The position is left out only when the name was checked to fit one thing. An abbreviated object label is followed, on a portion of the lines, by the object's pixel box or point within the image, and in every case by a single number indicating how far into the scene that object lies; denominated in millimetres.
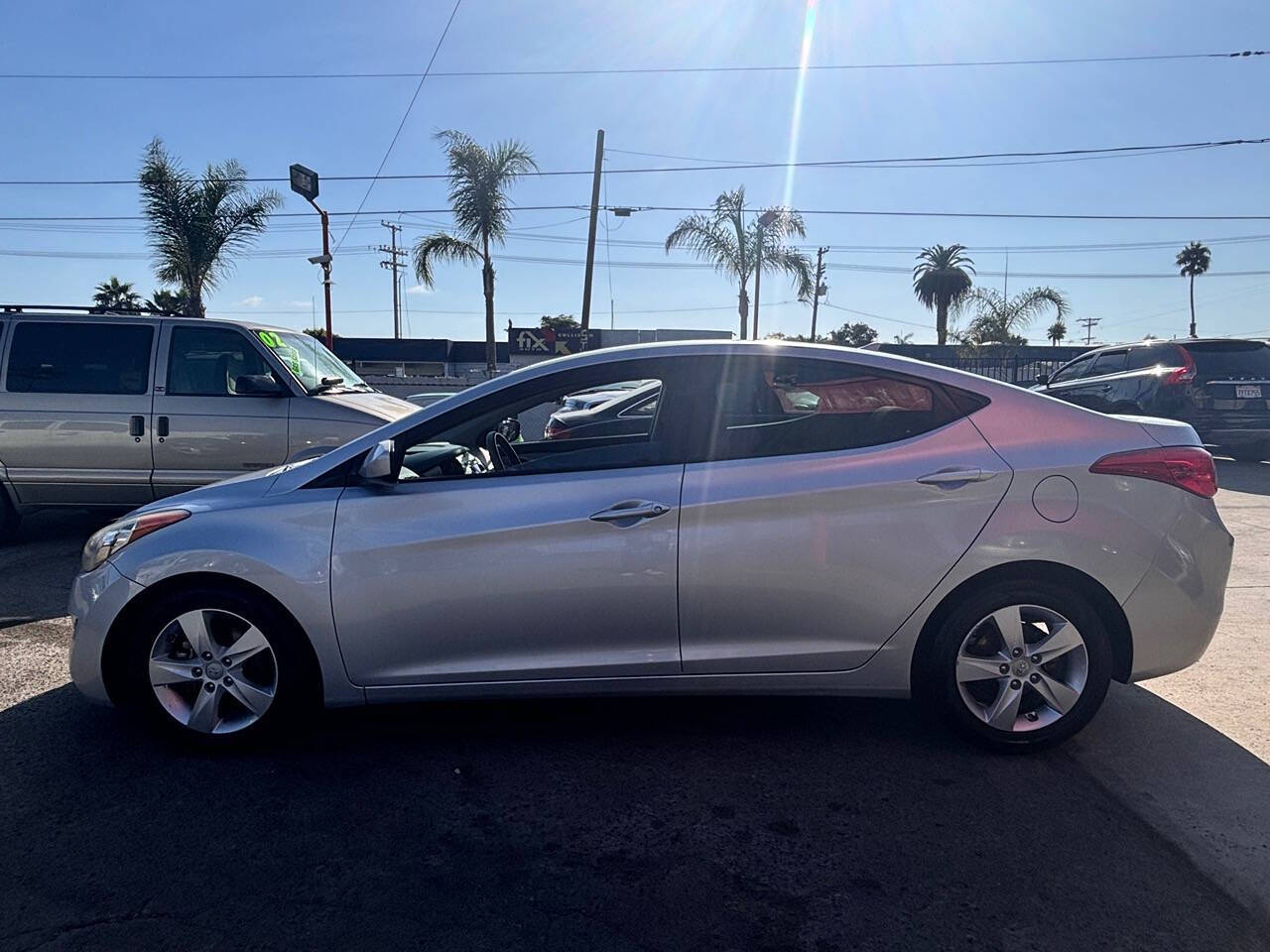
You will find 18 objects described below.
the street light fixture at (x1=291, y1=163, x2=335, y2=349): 18688
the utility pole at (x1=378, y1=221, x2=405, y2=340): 65750
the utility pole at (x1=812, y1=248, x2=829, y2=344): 44306
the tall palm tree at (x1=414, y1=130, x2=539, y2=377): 22672
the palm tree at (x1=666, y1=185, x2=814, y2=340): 25203
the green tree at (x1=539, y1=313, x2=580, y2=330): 67375
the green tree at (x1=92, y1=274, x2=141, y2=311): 39750
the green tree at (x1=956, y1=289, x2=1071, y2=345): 34156
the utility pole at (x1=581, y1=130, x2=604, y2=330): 23438
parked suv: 11602
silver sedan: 3383
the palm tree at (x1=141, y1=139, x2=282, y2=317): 18297
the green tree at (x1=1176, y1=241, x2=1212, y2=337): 65625
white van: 7160
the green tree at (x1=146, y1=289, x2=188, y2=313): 30108
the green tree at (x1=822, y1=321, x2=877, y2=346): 50841
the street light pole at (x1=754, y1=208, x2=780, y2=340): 25203
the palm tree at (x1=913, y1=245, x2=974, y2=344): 39688
